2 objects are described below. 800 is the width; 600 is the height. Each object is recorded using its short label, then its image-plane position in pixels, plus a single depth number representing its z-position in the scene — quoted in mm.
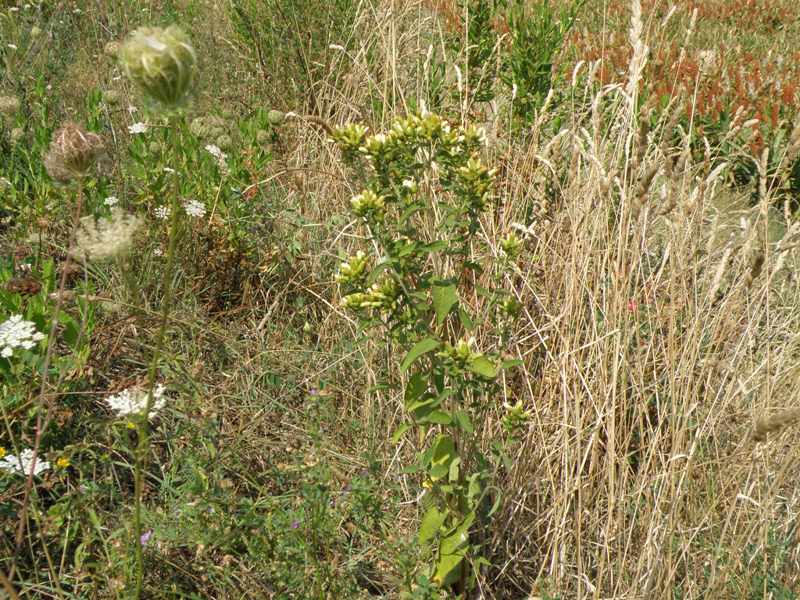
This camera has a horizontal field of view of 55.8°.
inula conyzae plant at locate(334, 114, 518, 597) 1617
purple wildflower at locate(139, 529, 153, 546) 1896
